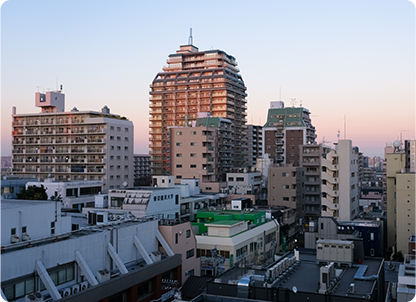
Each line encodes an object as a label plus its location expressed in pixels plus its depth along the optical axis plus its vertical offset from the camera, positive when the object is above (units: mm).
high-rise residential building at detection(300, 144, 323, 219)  77375 -2005
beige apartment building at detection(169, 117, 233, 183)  91062 +3703
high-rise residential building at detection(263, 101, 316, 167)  105938 +9391
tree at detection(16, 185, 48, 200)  58156 -3240
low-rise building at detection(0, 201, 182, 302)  24375 -6189
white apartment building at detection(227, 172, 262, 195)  80500 -2386
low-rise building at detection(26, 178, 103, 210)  64312 -3448
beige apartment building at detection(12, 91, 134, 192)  84562 +4888
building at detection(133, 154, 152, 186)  161250 +1653
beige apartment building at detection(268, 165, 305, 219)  72062 -2730
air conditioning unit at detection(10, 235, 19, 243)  27141 -4318
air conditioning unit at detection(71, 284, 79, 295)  27233 -7468
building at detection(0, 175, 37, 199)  71962 -2439
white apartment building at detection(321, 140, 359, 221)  61188 -1577
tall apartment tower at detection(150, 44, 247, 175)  118625 +19876
